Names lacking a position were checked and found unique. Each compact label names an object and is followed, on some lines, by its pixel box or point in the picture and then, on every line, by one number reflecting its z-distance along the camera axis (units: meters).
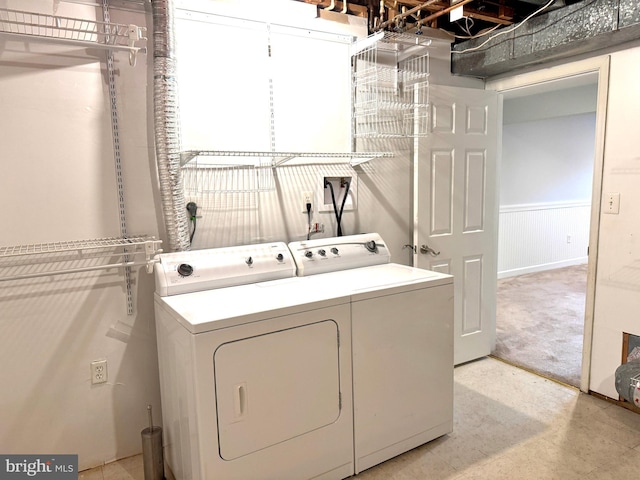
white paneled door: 2.94
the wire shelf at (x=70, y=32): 1.79
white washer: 2.00
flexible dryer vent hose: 1.99
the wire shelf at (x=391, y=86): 2.70
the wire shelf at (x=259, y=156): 2.12
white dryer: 1.65
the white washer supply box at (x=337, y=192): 2.66
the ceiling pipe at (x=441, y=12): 2.33
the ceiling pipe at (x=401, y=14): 2.35
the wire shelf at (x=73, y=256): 1.89
